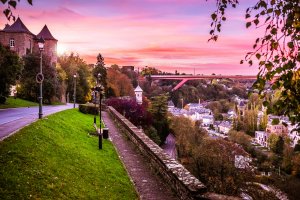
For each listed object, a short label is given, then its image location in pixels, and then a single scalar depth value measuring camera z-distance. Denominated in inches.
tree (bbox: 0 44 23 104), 1137.2
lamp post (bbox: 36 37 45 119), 649.0
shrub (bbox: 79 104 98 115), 1304.1
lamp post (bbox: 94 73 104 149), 548.7
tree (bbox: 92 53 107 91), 2695.6
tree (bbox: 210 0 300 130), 135.0
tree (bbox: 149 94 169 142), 1728.6
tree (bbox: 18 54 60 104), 1619.1
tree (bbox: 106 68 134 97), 2568.7
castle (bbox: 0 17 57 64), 2186.3
